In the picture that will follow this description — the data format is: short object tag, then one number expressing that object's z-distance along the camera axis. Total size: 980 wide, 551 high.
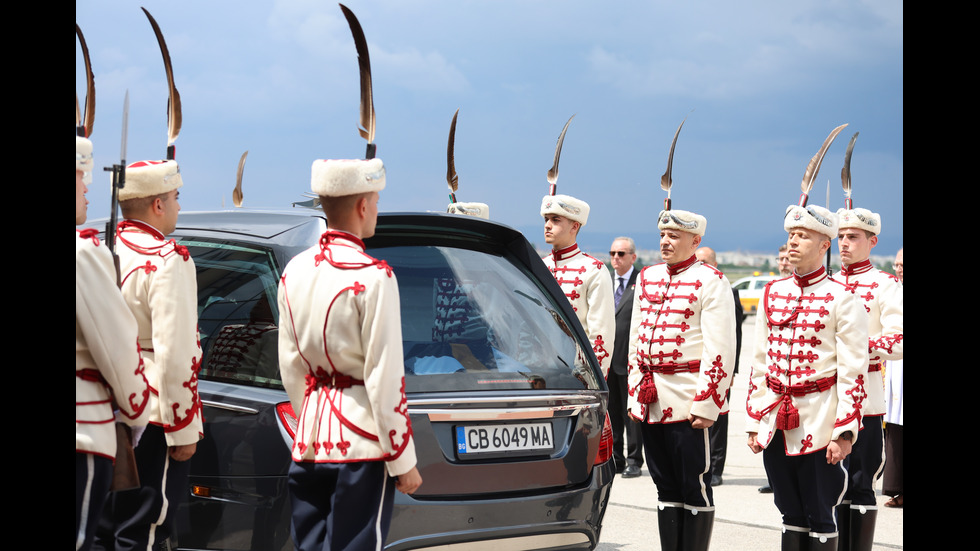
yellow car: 40.50
